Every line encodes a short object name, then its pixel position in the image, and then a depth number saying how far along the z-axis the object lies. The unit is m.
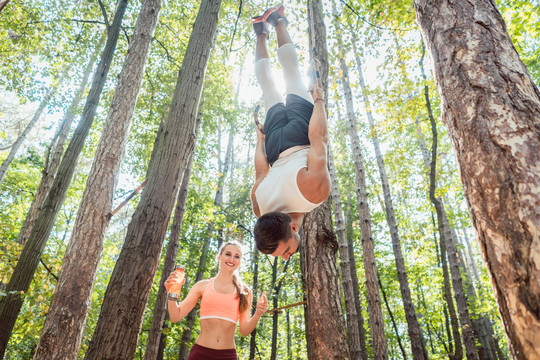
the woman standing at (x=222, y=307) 3.30
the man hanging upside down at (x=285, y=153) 2.81
